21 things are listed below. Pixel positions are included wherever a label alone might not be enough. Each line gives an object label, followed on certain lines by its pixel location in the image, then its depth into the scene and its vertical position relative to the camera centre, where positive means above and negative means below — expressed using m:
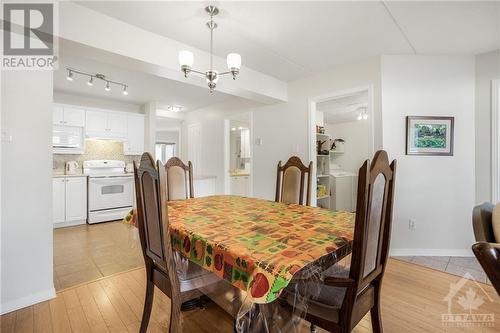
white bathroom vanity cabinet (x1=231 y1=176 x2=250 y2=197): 4.96 -0.42
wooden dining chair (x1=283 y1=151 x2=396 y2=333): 0.94 -0.48
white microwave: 4.03 +0.45
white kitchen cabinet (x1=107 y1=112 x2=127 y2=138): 4.57 +0.80
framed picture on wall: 2.72 +0.37
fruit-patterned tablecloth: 0.86 -0.36
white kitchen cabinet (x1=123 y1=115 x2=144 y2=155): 4.80 +0.61
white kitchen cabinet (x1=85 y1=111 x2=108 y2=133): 4.33 +0.83
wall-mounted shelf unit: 4.62 -0.12
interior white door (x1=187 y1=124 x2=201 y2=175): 5.50 +0.47
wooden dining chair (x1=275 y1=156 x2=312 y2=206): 2.31 -0.16
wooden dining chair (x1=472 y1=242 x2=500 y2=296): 0.55 -0.22
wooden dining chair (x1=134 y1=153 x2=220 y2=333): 1.13 -0.46
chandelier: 1.84 +0.82
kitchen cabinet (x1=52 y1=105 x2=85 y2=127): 3.98 +0.86
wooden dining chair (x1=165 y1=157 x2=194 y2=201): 2.52 -0.15
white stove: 4.12 -0.47
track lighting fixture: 3.21 +1.30
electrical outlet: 2.79 -0.69
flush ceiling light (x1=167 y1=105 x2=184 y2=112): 5.22 +1.32
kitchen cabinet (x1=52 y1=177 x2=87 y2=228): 3.80 -0.60
